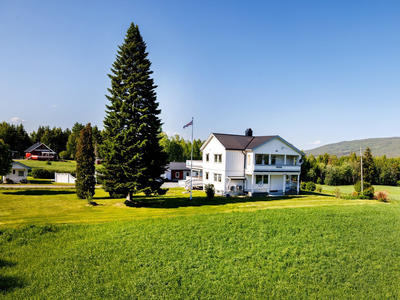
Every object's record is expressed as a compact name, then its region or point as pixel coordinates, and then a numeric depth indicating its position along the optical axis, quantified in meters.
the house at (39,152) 79.92
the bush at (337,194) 33.31
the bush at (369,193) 32.63
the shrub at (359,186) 37.28
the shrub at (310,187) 40.25
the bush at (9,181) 35.75
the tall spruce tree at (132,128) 21.00
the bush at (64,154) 90.06
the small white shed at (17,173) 36.22
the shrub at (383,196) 31.21
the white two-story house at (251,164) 30.33
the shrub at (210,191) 27.35
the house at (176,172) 50.03
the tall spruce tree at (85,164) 23.80
